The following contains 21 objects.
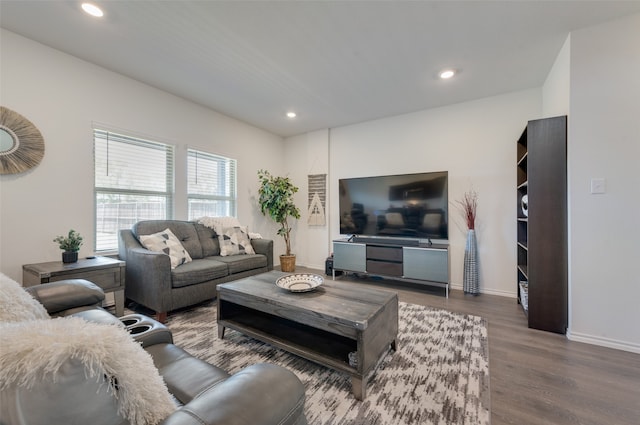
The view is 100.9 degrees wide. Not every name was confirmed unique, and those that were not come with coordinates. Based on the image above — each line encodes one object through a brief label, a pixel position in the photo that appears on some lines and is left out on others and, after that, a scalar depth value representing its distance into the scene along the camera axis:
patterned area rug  1.37
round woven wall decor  2.16
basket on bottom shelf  2.50
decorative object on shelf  2.67
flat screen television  3.46
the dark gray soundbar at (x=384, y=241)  3.65
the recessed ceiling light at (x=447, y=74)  2.75
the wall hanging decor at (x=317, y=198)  4.71
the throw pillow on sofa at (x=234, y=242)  3.39
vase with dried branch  3.26
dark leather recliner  0.44
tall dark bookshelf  2.18
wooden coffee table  1.50
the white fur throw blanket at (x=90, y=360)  0.44
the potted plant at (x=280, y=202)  4.44
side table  2.04
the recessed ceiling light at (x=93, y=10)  1.91
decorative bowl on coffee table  1.93
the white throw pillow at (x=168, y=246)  2.71
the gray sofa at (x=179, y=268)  2.40
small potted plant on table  2.29
